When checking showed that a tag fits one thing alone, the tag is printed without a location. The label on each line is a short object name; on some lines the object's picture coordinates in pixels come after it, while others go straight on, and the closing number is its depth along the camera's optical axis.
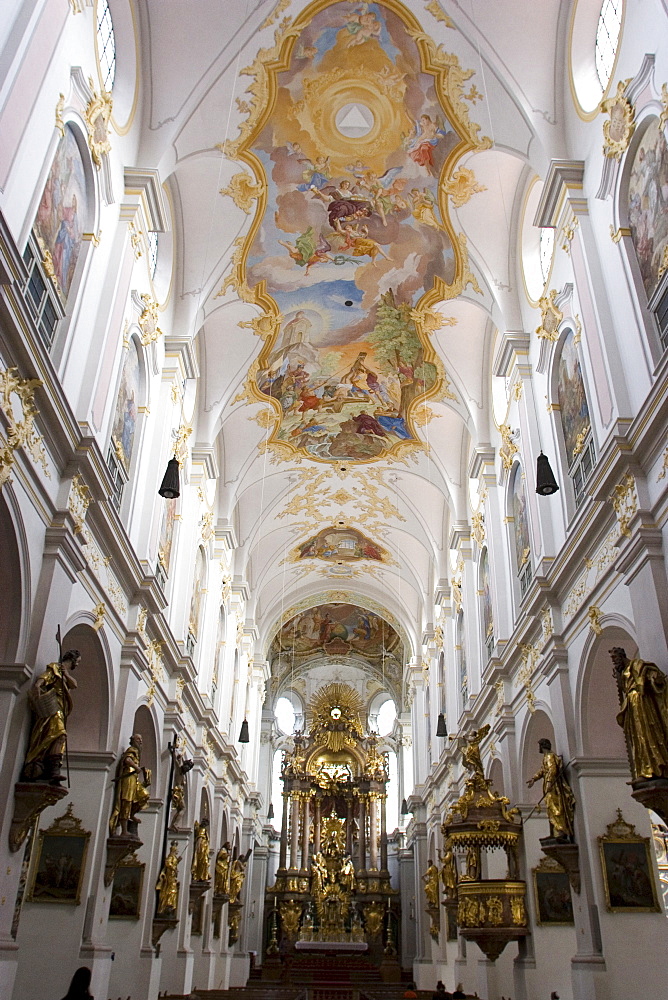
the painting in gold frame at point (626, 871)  11.24
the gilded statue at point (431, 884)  24.91
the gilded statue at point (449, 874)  20.22
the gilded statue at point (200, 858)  19.03
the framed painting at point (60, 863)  11.63
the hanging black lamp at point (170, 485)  11.68
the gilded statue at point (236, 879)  24.77
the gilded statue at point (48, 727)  8.91
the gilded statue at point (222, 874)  22.50
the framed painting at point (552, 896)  14.27
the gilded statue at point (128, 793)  12.48
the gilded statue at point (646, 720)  8.60
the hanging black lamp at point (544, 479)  10.97
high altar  33.66
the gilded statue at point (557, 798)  11.95
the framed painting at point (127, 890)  14.88
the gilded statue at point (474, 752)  16.41
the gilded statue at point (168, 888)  15.62
